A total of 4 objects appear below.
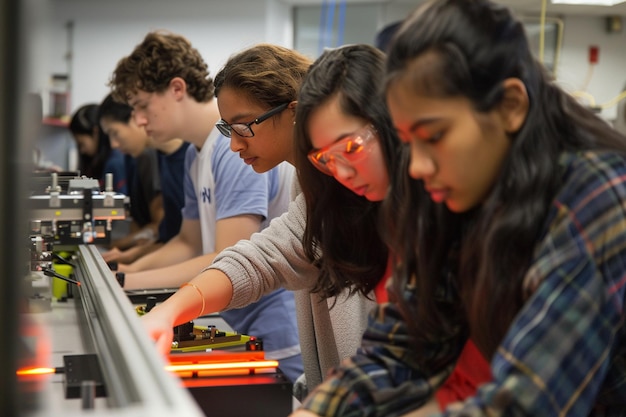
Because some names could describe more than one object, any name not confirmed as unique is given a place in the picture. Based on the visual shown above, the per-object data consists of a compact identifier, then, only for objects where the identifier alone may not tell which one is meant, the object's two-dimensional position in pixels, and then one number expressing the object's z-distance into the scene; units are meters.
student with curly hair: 2.38
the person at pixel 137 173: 3.86
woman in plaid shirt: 0.95
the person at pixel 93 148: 4.56
